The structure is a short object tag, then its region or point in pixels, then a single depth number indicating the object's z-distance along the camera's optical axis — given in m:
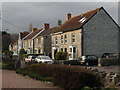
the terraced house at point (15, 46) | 73.38
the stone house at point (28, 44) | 57.83
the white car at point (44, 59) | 29.98
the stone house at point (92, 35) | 33.91
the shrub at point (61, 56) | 34.70
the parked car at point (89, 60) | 29.70
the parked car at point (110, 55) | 31.92
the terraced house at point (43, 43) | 49.06
